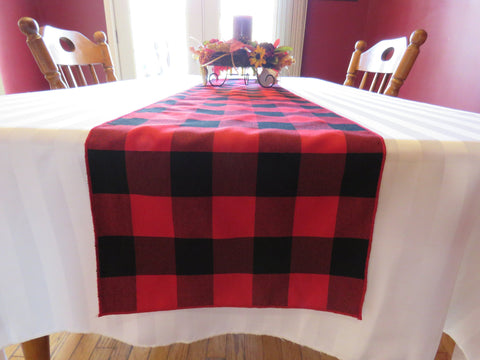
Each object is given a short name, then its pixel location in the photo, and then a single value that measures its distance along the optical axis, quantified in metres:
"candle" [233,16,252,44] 1.07
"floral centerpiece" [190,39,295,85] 0.97
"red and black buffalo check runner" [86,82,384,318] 0.36
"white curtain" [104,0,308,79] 2.57
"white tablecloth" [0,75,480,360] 0.36
